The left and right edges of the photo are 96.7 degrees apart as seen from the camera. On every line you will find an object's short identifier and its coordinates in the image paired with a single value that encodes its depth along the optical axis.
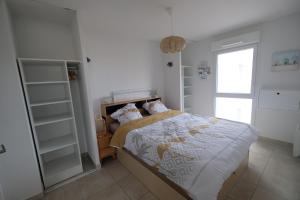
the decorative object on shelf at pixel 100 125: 2.49
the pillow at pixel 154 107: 3.17
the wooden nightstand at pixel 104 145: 2.36
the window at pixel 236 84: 3.09
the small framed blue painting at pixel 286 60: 2.46
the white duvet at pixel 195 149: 1.24
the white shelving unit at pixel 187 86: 4.09
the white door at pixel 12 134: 1.49
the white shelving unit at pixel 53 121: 1.95
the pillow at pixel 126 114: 2.63
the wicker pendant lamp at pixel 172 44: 1.94
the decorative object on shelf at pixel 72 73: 2.28
